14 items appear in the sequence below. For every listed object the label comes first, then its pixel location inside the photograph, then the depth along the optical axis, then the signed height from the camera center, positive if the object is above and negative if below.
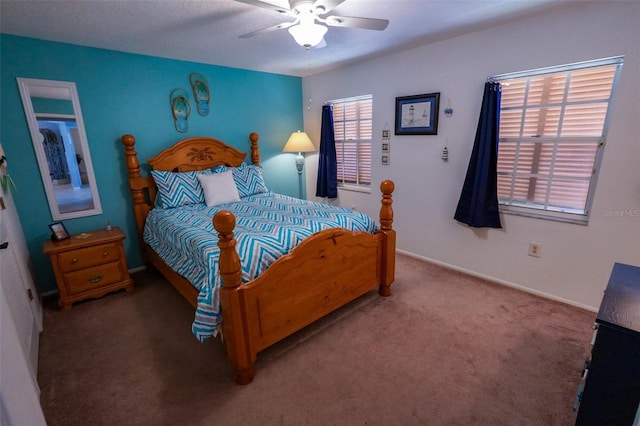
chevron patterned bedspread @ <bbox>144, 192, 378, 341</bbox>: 1.65 -0.60
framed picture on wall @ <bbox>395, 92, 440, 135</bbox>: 2.79 +0.26
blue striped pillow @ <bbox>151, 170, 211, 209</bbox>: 2.84 -0.42
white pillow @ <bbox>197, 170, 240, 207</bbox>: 2.94 -0.43
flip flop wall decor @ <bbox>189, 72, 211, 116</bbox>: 3.17 +0.58
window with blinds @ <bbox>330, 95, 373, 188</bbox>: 3.55 +0.05
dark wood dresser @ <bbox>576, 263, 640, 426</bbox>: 0.95 -0.76
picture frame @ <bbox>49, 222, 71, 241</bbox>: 2.39 -0.67
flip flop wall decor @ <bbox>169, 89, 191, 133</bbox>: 3.07 +0.40
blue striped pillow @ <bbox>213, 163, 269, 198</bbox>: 3.28 -0.38
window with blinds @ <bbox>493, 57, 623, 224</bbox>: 2.04 +0.01
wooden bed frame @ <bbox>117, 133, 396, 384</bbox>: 1.56 -0.87
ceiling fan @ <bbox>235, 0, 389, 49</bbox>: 1.55 +0.69
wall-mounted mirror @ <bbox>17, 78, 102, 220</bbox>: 2.41 +0.04
